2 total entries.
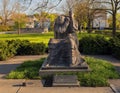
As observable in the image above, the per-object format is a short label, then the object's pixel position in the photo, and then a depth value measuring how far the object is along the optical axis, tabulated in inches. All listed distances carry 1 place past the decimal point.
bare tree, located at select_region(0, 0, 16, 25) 2787.9
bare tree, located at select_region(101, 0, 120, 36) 1417.4
